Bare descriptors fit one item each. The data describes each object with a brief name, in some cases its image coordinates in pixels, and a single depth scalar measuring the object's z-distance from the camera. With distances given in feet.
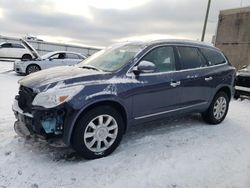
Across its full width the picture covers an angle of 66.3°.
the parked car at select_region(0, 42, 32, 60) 39.16
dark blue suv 8.07
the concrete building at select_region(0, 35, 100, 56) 52.95
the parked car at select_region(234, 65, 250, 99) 19.27
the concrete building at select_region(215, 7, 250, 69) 28.35
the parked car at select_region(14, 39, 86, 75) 28.00
